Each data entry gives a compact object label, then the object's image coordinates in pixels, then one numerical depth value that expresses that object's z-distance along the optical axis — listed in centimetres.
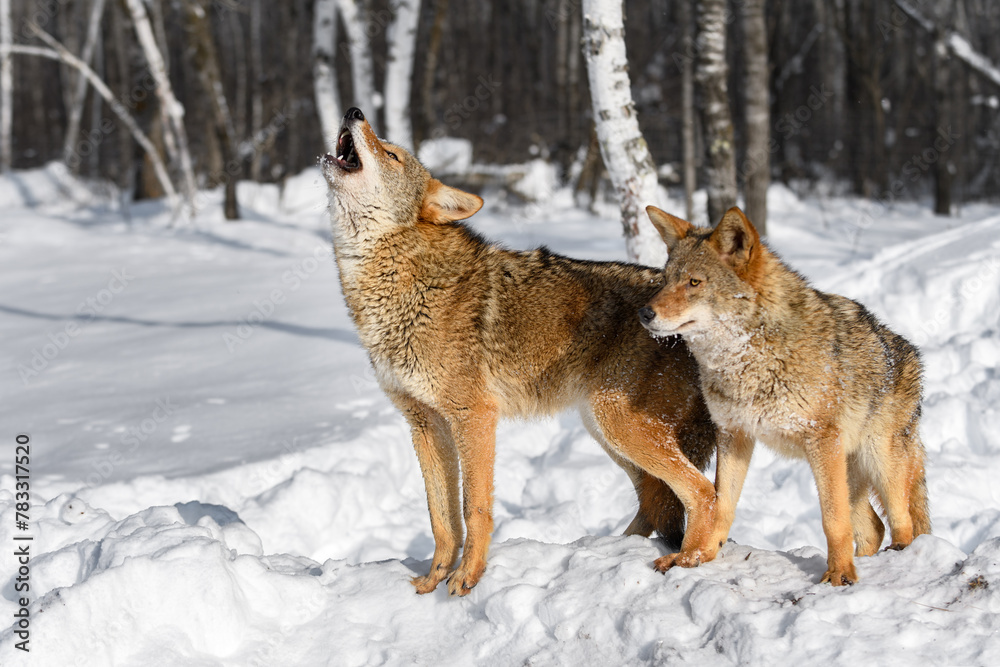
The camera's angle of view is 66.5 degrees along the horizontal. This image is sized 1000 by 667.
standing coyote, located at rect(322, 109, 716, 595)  342
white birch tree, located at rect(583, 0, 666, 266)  595
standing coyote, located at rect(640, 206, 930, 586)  307
